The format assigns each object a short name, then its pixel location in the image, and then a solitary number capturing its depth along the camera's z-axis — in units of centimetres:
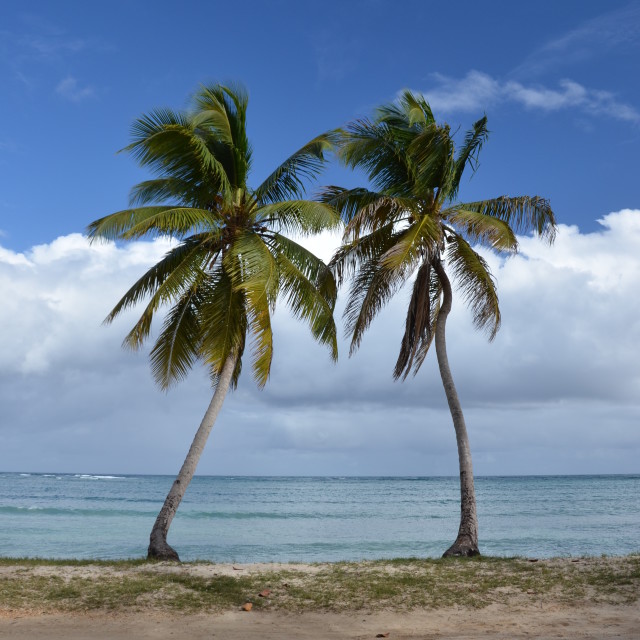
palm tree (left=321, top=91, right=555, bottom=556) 1402
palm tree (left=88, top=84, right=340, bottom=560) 1377
